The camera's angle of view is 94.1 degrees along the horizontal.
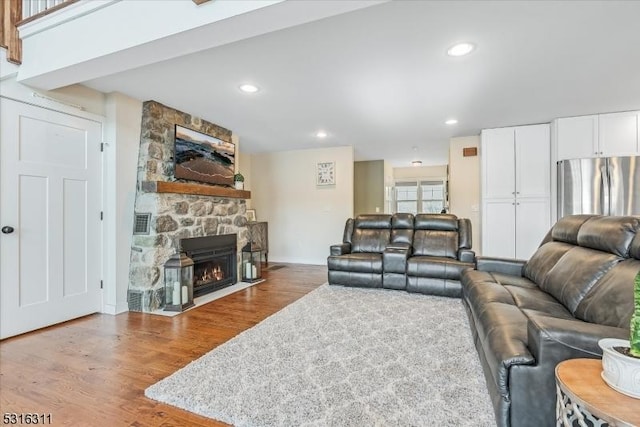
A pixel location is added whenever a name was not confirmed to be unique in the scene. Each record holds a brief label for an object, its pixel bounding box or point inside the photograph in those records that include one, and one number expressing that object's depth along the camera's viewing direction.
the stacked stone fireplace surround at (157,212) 3.29
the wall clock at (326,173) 5.98
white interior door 2.54
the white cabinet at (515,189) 4.35
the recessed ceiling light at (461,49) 2.25
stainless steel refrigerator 3.66
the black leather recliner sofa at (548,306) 1.19
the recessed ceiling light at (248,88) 2.99
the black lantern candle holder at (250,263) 4.58
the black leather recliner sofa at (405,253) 3.66
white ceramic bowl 0.86
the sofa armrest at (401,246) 4.09
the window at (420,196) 8.63
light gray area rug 1.51
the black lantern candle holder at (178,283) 3.27
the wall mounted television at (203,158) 3.72
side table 0.80
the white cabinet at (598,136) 3.78
